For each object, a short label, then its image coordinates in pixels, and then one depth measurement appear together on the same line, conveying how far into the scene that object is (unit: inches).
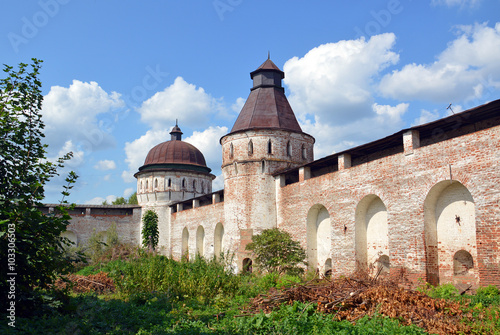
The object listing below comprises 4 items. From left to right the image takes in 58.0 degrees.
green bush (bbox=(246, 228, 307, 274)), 737.6
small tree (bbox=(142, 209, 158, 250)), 1282.0
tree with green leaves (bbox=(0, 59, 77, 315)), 320.5
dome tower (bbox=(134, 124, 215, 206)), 1349.7
